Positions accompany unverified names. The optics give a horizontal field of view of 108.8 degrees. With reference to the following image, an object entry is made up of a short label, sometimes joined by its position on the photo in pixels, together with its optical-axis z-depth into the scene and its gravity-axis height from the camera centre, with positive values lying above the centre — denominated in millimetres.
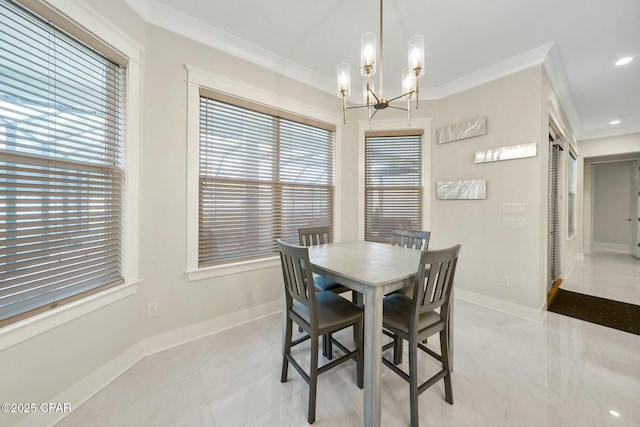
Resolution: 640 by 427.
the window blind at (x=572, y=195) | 4289 +418
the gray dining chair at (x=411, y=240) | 1940 -271
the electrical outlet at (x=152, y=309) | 1910 -823
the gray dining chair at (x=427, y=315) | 1255 -646
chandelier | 1521 +1047
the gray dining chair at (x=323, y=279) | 1881 -626
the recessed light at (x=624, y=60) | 2504 +1738
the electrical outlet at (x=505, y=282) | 2674 -783
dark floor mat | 2424 -1120
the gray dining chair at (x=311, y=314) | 1344 -665
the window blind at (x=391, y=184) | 3389 +450
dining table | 1205 -393
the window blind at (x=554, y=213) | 3029 +35
